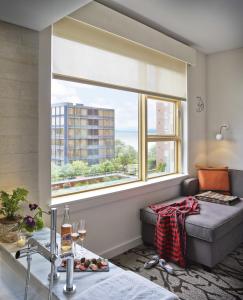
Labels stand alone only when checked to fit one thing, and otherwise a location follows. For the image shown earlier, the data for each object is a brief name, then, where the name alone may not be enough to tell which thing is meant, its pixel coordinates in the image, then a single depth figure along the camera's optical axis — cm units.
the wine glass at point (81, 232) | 175
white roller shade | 240
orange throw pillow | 372
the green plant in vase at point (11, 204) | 184
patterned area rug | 219
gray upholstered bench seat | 254
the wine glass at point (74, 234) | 173
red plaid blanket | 265
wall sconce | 400
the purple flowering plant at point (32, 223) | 177
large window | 255
